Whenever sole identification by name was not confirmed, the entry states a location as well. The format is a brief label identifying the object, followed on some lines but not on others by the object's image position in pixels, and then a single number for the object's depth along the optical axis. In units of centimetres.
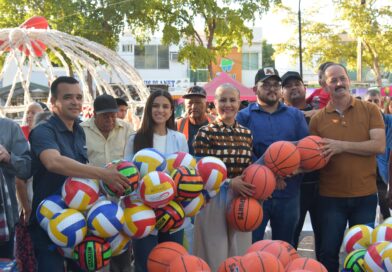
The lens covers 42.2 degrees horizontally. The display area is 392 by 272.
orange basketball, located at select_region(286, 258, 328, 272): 345
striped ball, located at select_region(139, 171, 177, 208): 382
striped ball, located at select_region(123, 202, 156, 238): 379
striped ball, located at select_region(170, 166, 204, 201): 401
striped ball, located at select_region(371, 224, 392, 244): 377
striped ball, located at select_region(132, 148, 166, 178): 402
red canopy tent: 1664
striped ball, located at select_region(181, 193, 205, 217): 418
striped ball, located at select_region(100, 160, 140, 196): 380
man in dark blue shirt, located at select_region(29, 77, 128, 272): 372
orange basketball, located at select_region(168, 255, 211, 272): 351
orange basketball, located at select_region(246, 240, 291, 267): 371
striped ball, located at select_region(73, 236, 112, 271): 365
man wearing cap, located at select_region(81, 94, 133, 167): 557
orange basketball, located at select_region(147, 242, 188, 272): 379
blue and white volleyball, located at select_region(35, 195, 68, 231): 367
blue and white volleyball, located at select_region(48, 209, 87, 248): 359
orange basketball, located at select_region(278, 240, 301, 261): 381
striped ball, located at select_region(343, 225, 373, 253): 391
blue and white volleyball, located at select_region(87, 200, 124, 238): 366
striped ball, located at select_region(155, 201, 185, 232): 399
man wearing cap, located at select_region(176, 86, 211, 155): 638
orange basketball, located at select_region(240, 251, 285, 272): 338
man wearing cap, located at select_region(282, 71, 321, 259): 537
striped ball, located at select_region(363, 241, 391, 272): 347
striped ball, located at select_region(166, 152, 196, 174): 421
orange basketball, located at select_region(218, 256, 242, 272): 348
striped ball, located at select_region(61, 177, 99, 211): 369
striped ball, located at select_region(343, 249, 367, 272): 365
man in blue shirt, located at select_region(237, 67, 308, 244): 493
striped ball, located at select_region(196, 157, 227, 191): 425
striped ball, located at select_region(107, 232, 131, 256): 383
